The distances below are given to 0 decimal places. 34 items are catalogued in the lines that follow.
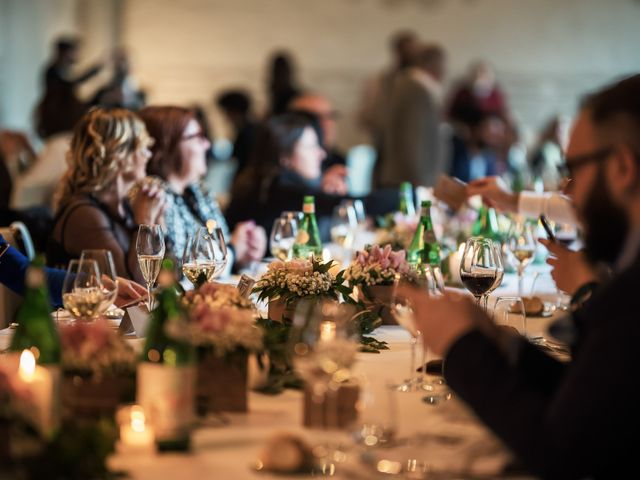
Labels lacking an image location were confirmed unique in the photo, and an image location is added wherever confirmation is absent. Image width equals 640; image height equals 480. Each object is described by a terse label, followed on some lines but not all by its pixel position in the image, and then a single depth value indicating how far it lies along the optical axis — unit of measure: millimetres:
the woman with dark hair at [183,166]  3986
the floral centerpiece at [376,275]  2648
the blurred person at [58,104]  7000
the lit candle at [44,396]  1442
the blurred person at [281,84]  8352
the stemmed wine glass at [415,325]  1874
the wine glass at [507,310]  2182
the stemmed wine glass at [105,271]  2156
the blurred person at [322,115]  6207
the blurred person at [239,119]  7812
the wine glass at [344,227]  4121
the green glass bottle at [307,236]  3602
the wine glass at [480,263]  2441
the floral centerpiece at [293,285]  2412
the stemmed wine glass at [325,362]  1565
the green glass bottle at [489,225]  4008
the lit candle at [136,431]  1546
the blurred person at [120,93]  6973
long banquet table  1449
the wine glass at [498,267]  2449
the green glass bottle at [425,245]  3455
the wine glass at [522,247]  3385
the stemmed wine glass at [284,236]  3621
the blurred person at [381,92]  7605
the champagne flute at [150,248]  2732
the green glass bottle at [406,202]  4734
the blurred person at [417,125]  7191
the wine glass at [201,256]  2670
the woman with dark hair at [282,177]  4867
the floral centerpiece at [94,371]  1628
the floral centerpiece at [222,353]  1697
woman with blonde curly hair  3400
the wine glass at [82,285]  2115
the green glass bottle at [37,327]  1640
